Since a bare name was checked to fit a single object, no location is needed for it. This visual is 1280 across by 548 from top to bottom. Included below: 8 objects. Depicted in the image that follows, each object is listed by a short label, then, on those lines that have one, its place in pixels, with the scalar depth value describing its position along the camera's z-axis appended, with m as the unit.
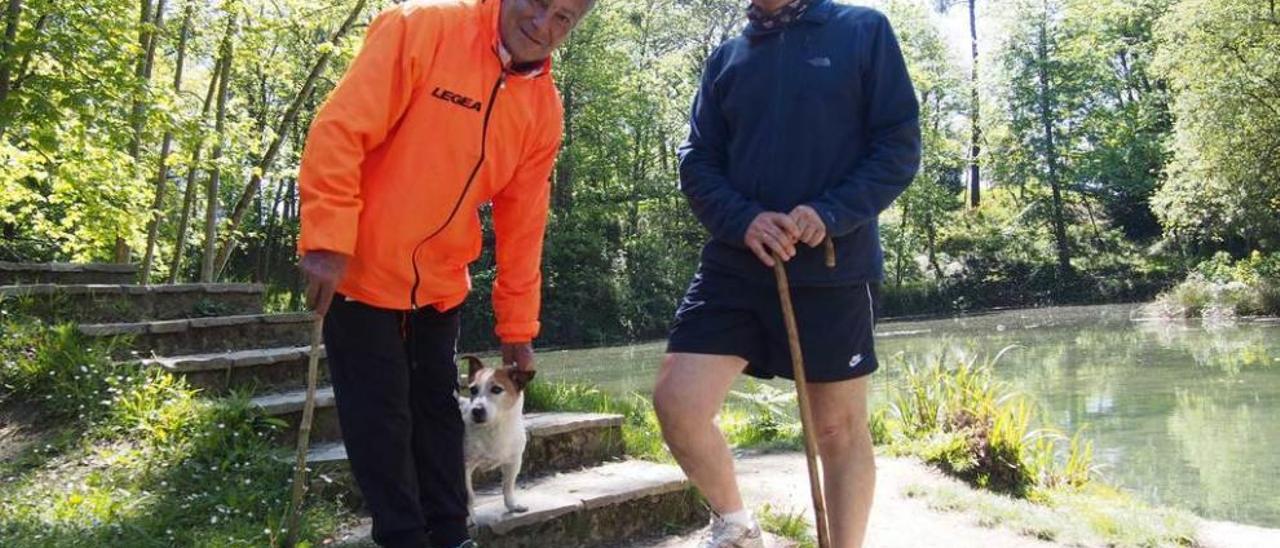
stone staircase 3.41
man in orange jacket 2.29
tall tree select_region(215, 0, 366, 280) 9.45
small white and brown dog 3.41
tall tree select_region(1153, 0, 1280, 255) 22.80
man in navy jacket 2.52
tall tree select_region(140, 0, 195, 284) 9.12
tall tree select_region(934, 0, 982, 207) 36.22
